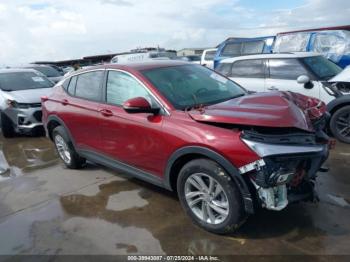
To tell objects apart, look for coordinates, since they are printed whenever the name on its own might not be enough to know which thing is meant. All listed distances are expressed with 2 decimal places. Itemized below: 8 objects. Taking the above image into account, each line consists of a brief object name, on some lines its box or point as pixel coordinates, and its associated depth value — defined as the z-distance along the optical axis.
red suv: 3.22
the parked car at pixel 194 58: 26.18
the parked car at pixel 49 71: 15.35
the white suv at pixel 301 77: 6.45
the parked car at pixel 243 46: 12.56
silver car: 8.17
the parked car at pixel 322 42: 10.34
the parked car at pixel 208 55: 17.27
